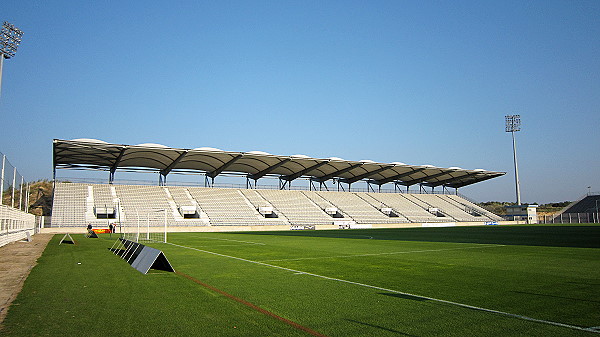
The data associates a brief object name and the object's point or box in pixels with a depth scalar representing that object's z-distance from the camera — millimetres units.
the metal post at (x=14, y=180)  24706
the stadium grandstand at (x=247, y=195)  44156
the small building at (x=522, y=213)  67625
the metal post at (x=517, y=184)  75375
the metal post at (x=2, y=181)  20875
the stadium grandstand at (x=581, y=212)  63125
